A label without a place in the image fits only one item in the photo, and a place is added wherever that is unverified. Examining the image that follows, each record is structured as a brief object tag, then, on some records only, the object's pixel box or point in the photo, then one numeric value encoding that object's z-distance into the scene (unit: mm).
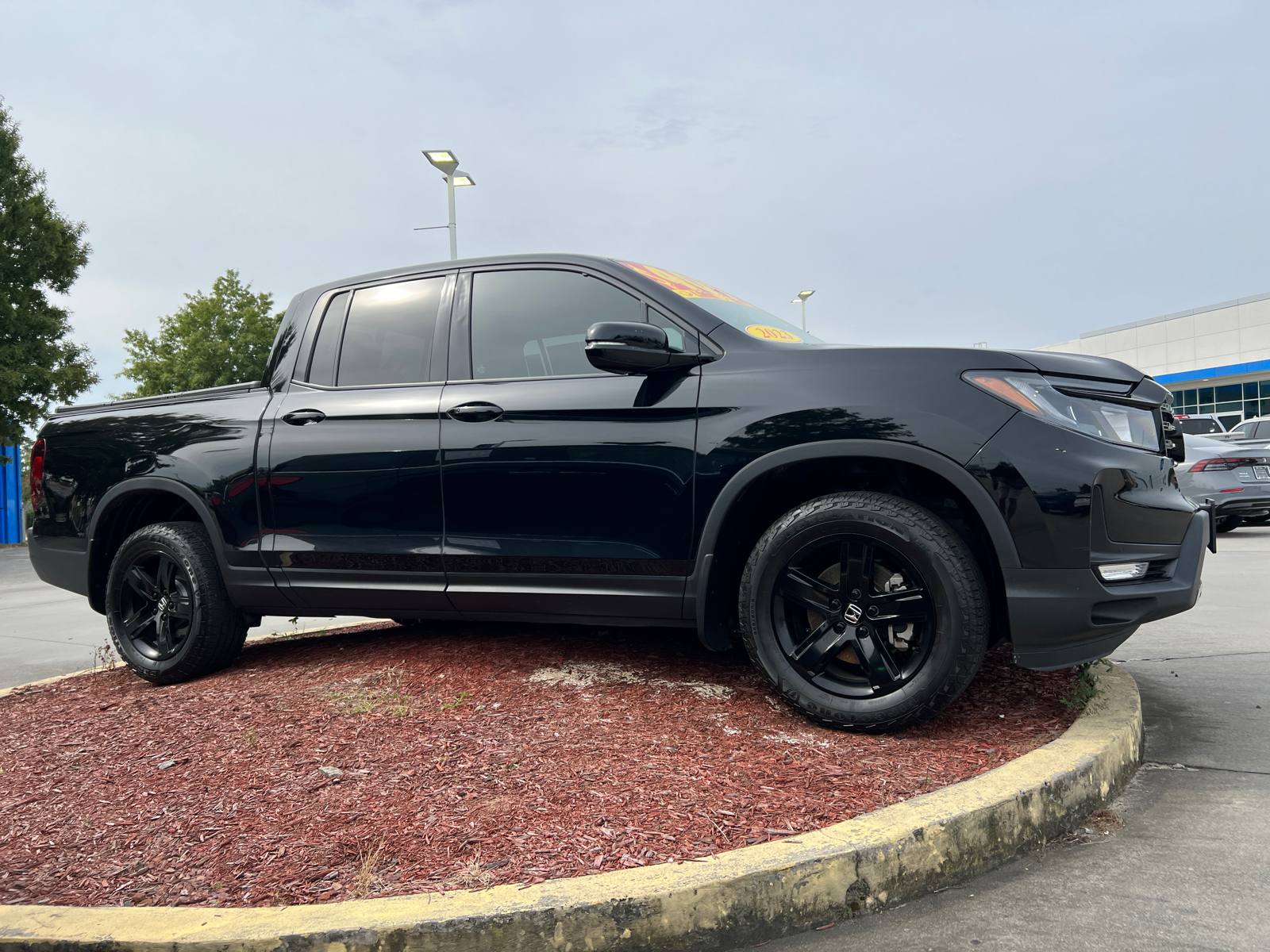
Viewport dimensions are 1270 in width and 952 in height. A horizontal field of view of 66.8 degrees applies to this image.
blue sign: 27078
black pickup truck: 3201
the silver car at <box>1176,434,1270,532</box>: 12758
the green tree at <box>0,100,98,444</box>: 25219
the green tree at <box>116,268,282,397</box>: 39281
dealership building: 44281
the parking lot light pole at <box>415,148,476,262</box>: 17141
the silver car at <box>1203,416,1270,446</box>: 17484
